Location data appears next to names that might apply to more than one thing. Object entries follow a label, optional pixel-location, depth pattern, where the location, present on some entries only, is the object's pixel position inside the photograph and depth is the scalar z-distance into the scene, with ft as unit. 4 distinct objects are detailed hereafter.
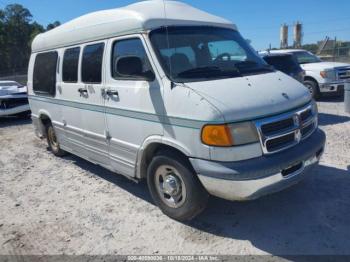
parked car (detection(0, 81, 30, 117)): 37.76
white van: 11.09
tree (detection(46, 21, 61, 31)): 198.48
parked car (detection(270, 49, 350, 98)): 35.99
